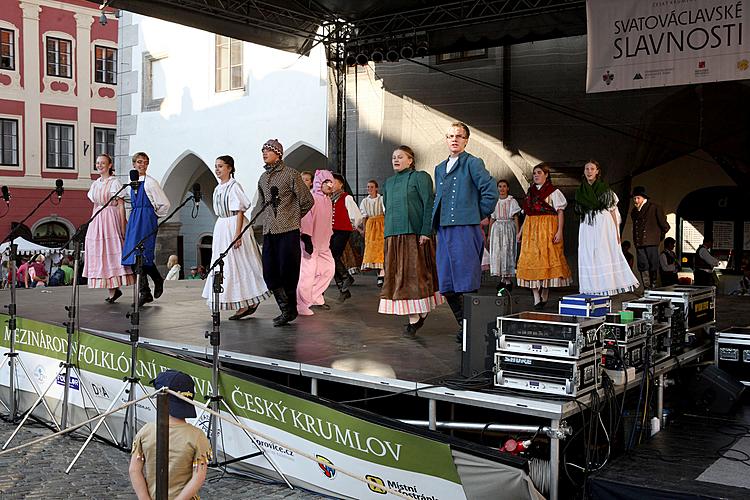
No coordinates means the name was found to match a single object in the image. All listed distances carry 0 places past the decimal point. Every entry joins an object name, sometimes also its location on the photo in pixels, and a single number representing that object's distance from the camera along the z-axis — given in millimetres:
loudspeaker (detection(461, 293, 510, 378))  4816
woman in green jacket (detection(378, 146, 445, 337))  6504
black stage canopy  9992
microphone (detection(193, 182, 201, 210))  6006
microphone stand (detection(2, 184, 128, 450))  6289
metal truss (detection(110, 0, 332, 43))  9836
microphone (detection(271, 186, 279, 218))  6068
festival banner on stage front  4242
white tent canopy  18797
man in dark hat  10555
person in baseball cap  3529
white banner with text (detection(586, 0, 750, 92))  7930
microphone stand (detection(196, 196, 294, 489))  5246
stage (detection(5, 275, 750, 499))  4605
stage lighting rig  11727
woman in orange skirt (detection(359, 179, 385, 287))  11273
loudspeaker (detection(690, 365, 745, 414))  5375
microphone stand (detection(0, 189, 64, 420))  6926
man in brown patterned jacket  7109
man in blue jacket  5996
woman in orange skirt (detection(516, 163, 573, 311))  8656
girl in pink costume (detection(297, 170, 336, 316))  8023
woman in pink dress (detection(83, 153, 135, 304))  8508
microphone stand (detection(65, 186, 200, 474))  5707
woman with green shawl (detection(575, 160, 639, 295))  8062
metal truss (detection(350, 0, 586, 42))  10016
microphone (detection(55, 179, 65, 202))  7192
